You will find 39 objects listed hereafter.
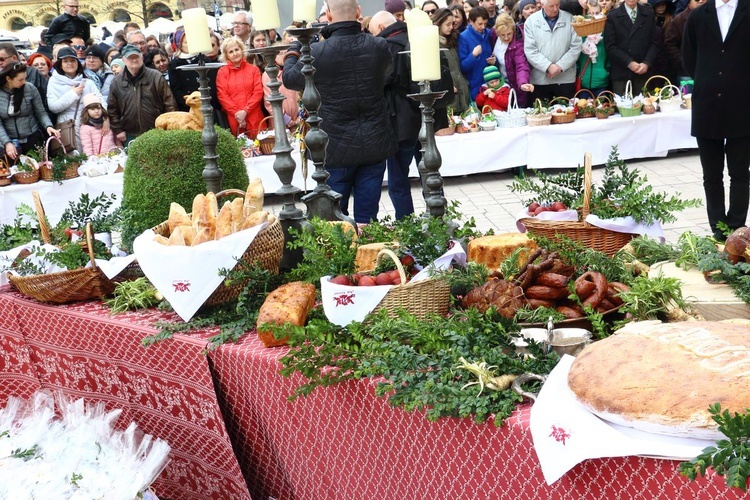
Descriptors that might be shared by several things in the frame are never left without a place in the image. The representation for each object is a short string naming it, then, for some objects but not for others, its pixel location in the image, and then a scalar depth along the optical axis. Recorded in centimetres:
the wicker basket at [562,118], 792
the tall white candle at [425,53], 272
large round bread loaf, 156
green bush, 377
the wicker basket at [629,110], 798
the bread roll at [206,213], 289
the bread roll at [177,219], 298
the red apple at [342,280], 246
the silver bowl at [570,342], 208
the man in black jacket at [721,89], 491
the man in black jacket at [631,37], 871
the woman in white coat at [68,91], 814
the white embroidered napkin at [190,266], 272
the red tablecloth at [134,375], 270
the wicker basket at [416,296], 238
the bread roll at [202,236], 283
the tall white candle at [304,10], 296
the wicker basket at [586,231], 284
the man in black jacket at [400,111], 572
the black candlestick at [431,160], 282
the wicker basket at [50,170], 717
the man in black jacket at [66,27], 1031
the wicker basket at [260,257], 280
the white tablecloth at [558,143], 794
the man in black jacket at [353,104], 475
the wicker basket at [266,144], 745
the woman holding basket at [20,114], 770
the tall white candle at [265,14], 305
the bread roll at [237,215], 287
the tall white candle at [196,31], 331
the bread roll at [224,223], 284
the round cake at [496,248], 280
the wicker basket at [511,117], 799
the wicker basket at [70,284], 304
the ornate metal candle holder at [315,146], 299
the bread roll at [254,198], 304
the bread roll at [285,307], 244
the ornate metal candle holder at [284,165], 306
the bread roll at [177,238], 282
